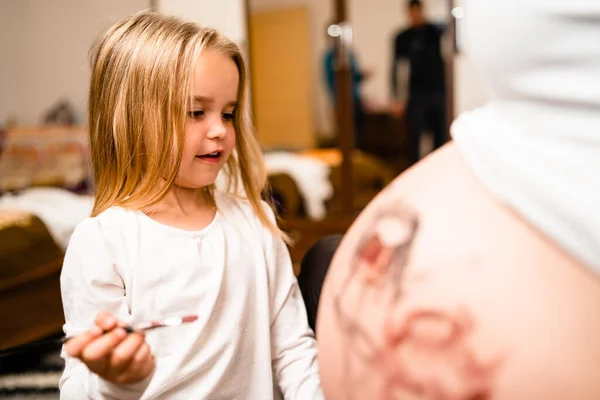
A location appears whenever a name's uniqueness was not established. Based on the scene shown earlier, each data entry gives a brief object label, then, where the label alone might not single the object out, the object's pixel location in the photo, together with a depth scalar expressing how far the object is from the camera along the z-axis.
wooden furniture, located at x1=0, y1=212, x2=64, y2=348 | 1.92
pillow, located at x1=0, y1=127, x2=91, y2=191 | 3.55
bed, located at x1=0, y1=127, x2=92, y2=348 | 1.93
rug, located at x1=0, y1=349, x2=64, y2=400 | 1.61
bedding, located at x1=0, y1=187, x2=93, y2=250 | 2.22
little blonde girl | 0.79
